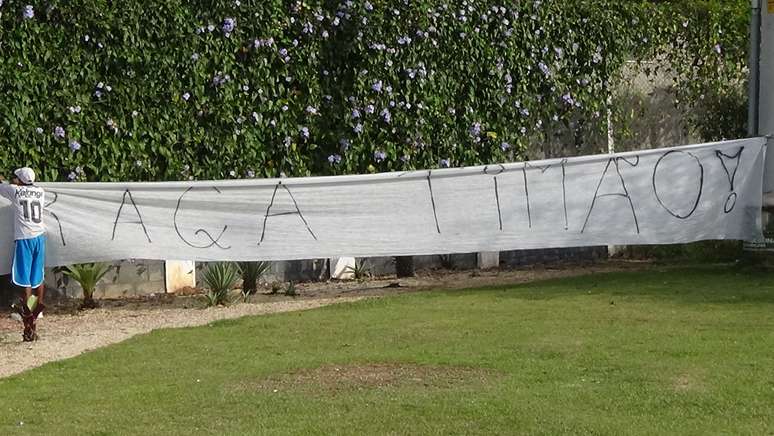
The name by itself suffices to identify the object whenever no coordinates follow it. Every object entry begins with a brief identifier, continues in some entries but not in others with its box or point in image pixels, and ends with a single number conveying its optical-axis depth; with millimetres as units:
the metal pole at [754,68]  13492
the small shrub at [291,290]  12664
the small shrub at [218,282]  11914
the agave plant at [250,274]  12695
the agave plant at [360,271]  14203
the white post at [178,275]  12992
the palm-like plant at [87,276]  11852
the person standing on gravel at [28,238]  10086
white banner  11398
